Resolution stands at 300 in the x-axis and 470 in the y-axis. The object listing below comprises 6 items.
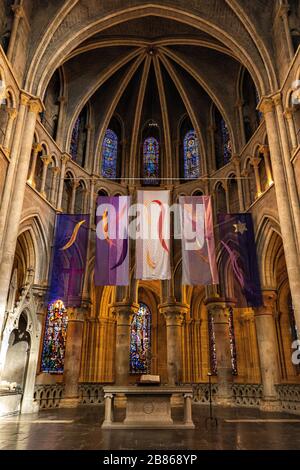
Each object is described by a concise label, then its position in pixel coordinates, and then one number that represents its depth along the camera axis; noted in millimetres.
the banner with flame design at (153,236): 14719
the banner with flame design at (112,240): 15195
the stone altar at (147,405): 9805
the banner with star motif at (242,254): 15039
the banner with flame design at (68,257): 15445
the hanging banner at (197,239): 14797
